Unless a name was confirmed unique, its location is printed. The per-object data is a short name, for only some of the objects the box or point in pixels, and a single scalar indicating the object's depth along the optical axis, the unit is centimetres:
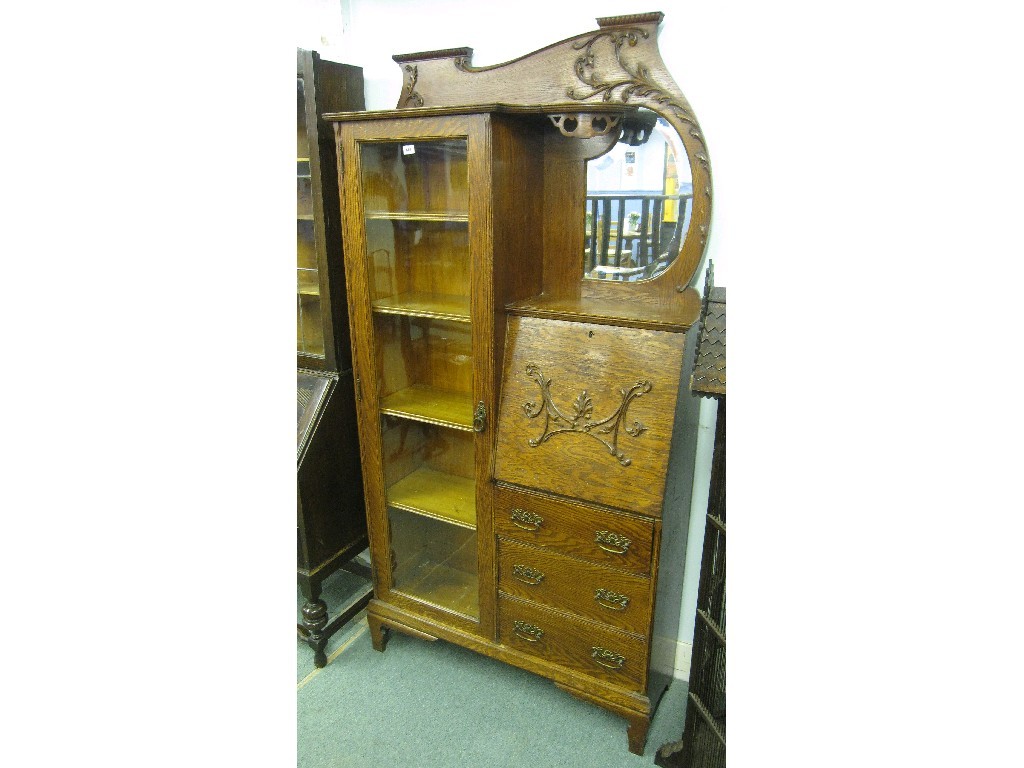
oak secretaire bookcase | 143
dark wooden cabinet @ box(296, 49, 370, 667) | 170
